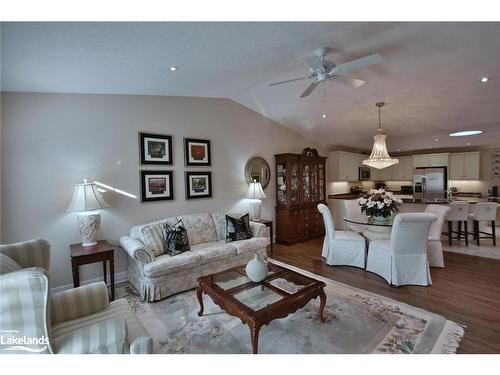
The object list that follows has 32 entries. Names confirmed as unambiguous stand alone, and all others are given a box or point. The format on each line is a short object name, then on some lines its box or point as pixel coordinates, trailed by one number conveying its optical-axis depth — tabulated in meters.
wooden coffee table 1.76
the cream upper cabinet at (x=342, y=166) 6.42
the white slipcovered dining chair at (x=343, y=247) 3.58
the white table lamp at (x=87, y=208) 2.72
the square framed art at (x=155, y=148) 3.46
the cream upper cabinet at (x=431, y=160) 6.82
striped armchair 1.13
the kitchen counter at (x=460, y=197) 6.10
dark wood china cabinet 5.05
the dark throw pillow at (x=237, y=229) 3.64
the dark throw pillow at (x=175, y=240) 3.07
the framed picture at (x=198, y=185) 3.93
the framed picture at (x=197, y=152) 3.89
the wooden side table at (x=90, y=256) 2.53
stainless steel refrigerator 6.84
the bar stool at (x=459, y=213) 4.54
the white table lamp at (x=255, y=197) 4.46
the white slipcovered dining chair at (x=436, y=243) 3.51
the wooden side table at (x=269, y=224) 4.41
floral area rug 1.91
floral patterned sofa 2.72
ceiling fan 2.18
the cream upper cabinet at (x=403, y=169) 7.48
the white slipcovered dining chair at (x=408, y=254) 2.93
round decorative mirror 4.69
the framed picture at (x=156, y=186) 3.48
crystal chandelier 3.99
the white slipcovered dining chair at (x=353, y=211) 4.36
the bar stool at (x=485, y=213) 4.46
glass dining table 3.45
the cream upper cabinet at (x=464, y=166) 6.44
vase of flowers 3.38
